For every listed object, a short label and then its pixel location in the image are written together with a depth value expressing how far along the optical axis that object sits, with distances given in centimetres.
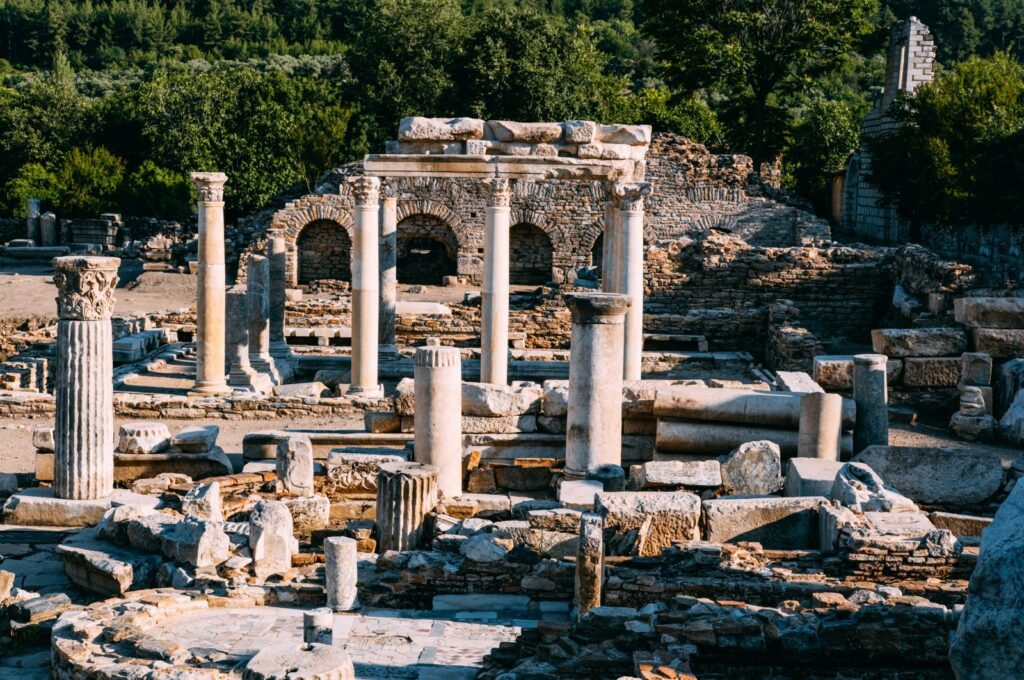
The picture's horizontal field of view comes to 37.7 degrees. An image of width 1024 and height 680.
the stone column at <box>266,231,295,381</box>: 2406
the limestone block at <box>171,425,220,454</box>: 1625
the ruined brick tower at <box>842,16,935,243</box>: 3731
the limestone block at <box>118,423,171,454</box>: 1622
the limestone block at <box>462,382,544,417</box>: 1683
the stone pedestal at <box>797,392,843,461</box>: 1569
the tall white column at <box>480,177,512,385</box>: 1994
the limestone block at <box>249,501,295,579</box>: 1318
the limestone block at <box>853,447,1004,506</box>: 1503
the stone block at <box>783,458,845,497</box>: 1412
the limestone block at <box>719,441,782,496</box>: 1504
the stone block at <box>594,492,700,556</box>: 1290
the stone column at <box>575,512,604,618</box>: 1171
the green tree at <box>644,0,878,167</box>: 3872
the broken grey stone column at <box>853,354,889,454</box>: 1684
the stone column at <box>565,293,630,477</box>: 1498
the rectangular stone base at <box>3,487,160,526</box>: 1454
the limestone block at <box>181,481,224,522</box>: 1403
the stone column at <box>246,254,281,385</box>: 2253
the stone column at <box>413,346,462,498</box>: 1549
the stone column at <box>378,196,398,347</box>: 2467
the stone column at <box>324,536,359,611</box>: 1225
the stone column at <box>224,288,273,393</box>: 2141
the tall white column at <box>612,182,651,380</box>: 2008
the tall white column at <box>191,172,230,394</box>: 2052
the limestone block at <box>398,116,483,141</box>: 2042
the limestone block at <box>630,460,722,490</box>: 1472
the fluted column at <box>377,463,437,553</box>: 1405
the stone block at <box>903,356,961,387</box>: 2025
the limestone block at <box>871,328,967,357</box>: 2030
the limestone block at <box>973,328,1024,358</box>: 2011
